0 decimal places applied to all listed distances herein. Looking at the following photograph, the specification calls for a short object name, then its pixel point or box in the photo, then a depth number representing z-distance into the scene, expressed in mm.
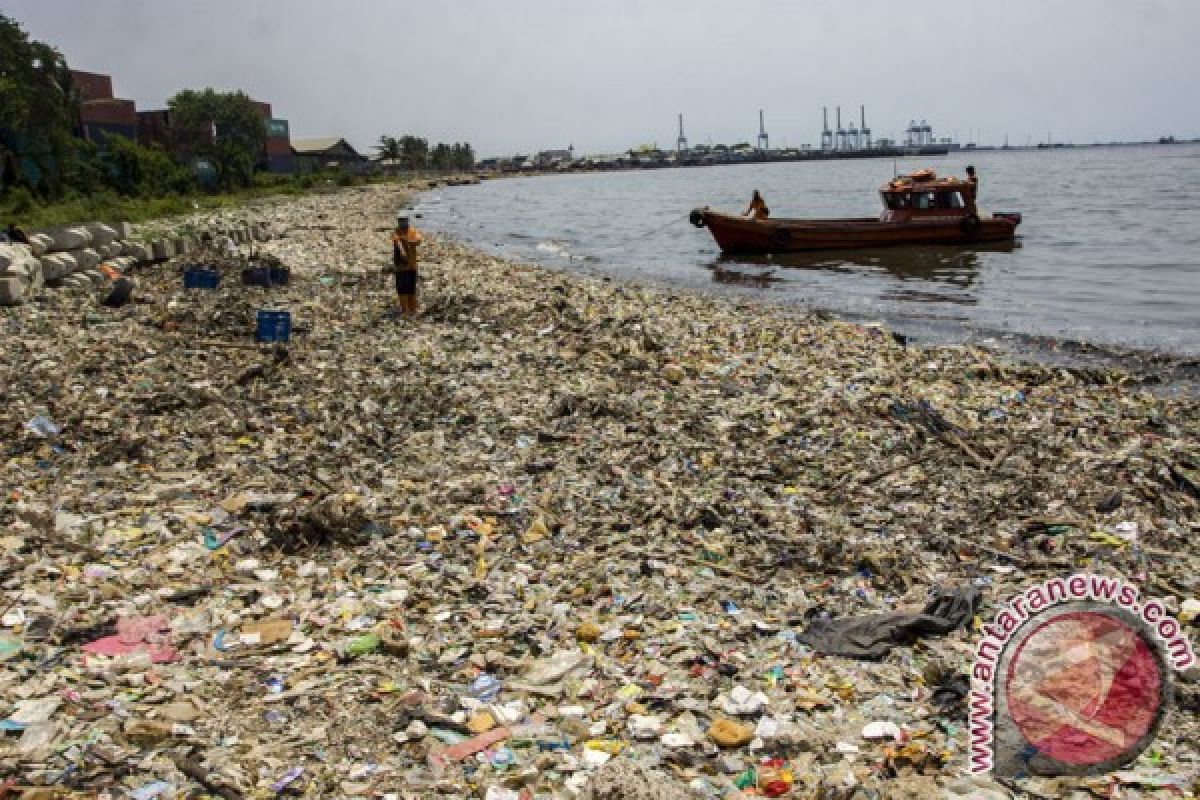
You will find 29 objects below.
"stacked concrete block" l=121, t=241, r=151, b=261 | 17375
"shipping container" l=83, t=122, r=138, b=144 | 56753
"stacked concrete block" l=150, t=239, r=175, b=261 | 18078
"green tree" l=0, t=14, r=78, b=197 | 32031
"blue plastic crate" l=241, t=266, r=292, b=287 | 15367
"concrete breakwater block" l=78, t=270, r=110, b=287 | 14848
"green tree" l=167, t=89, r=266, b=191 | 57812
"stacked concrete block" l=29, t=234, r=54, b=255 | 14430
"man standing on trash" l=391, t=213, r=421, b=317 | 12461
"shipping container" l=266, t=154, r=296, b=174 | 88594
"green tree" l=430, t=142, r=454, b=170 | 139250
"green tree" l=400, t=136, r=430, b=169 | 125562
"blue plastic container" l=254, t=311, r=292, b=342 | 10906
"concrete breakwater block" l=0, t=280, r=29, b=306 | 12485
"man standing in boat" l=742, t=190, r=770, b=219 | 27158
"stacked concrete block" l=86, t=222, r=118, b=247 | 16438
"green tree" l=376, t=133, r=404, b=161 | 120750
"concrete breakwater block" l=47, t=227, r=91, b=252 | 15258
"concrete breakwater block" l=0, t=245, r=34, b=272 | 12984
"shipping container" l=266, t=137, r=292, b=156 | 89269
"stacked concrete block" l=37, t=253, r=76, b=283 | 14094
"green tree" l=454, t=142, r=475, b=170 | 154325
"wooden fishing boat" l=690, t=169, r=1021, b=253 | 25609
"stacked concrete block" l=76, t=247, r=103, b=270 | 15250
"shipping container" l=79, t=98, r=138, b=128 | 58000
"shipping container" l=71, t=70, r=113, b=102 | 57469
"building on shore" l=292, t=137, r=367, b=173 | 96312
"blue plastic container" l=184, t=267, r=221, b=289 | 14727
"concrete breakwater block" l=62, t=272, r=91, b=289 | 14263
